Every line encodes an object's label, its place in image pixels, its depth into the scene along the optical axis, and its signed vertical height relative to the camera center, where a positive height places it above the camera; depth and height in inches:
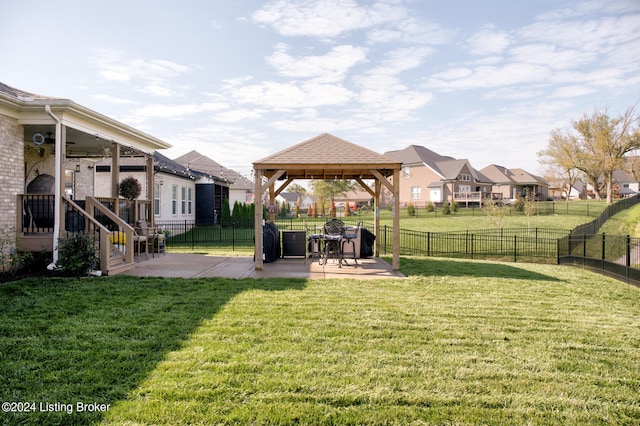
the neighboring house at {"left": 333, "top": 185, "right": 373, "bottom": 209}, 2395.1 +109.8
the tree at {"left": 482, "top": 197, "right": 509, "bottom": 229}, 902.7 +5.9
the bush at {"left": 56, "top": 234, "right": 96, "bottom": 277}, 339.9 -34.2
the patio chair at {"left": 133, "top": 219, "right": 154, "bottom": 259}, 471.8 -24.6
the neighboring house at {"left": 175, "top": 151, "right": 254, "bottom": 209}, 1227.1 +141.6
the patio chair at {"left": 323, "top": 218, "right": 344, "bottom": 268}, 431.8 -24.0
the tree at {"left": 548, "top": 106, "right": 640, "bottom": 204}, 1603.1 +298.9
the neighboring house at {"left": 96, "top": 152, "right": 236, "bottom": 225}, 772.0 +58.7
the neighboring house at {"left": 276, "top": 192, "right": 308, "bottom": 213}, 3608.8 +173.5
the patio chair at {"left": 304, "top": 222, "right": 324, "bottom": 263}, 467.7 -38.3
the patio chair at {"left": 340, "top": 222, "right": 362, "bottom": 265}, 445.1 -26.4
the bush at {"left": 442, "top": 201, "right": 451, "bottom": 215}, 1254.3 +17.3
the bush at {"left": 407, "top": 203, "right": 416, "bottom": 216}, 1261.1 +14.0
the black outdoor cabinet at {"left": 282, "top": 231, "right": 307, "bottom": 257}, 482.6 -33.3
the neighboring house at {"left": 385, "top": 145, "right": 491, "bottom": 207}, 1685.5 +159.5
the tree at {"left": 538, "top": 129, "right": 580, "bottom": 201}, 1723.7 +283.7
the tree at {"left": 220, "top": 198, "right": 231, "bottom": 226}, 1048.1 +11.7
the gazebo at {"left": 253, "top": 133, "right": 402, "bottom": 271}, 399.9 +52.6
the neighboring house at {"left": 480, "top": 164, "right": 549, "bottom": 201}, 2103.8 +179.7
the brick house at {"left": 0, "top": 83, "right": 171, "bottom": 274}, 350.9 +27.1
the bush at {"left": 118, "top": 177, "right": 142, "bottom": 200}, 492.4 +32.3
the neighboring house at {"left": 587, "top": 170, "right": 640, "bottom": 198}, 3110.2 +258.2
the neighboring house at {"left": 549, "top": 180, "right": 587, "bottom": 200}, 2480.9 +189.3
